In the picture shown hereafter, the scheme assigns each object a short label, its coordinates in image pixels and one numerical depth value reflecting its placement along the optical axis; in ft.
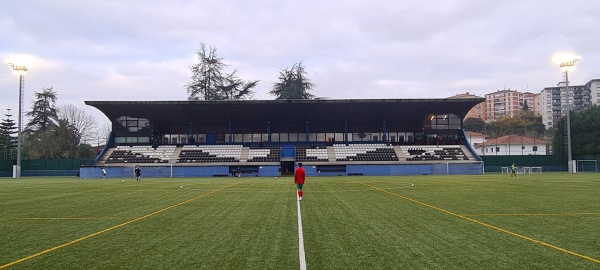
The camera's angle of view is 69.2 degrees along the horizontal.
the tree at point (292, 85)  246.68
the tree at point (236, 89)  243.19
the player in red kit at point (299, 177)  63.52
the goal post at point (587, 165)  190.70
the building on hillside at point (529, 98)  590.96
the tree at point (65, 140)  263.90
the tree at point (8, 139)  282.42
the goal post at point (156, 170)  181.16
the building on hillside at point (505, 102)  601.62
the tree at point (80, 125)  283.10
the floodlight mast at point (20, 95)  163.12
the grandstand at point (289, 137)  185.37
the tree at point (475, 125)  389.27
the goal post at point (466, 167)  181.47
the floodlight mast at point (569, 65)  167.02
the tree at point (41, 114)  275.80
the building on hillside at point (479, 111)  607.20
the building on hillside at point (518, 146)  296.44
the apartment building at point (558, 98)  495.82
